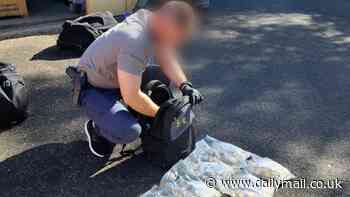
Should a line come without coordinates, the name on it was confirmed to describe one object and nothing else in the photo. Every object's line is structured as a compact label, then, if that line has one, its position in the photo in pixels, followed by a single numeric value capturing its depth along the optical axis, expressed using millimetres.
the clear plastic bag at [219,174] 1974
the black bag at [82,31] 3496
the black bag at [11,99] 2391
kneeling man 1896
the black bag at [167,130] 2035
